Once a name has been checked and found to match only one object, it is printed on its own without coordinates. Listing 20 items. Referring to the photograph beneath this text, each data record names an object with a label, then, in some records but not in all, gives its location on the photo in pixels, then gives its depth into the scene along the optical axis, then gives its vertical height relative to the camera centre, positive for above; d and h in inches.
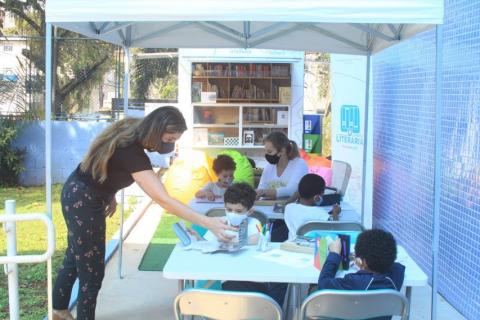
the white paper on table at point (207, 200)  196.4 -28.0
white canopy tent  117.0 +22.0
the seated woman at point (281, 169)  204.4 -18.0
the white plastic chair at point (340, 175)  250.5 -24.9
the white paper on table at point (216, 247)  122.3 -27.6
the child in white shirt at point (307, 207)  152.6 -24.2
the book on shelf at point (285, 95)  404.2 +17.6
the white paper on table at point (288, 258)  117.6 -29.1
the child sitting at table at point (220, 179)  199.8 -21.6
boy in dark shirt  101.1 -27.1
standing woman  120.9 -15.7
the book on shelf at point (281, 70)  407.2 +35.5
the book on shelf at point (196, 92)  403.2 +18.9
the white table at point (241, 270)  109.1 -29.3
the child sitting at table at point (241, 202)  129.6 -19.0
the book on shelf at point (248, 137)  406.3 -12.4
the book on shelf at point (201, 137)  405.7 -12.8
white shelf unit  405.4 -2.3
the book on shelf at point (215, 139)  407.2 -14.1
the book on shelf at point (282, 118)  406.3 +1.4
